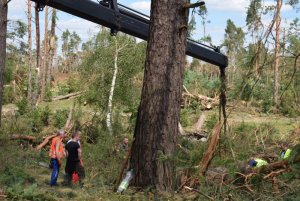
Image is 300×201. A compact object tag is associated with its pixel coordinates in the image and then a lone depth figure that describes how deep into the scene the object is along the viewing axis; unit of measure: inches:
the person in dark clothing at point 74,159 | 404.8
